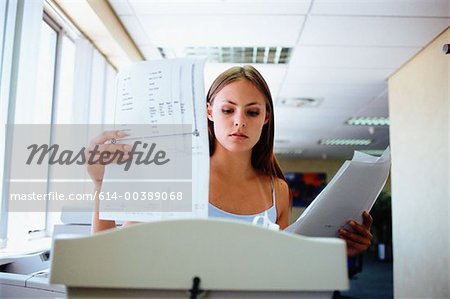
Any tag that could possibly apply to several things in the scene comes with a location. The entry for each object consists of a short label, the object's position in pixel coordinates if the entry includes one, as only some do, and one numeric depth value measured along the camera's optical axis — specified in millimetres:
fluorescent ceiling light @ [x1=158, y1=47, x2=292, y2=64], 3236
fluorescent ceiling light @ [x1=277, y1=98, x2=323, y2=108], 4723
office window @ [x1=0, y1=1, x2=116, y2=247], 1764
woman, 907
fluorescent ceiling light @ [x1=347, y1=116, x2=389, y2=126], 5676
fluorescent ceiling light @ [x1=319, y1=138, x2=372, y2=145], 7700
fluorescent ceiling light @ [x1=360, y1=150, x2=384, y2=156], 8851
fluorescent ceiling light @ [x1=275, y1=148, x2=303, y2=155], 9289
